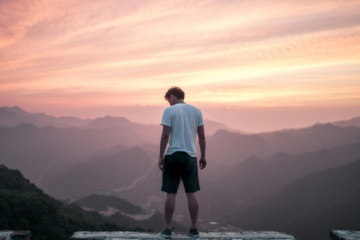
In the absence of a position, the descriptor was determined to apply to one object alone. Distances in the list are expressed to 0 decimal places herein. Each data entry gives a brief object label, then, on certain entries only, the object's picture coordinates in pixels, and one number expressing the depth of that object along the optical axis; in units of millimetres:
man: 6359
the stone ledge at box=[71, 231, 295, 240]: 6176
